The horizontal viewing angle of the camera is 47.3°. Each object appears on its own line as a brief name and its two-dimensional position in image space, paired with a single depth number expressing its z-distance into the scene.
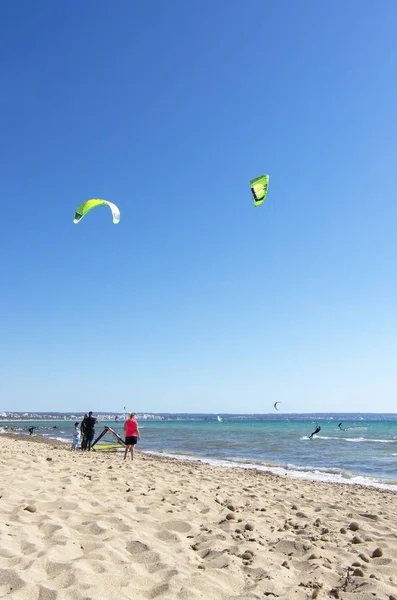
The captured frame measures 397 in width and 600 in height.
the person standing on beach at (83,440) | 16.02
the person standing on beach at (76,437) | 16.28
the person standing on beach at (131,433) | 13.25
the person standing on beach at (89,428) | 15.26
